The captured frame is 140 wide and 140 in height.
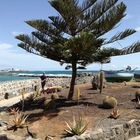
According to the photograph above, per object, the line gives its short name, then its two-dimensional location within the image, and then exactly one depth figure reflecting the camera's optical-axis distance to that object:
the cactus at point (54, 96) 7.34
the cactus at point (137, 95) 6.71
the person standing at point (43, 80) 11.08
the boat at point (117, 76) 15.16
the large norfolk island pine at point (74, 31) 6.74
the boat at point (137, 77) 14.13
